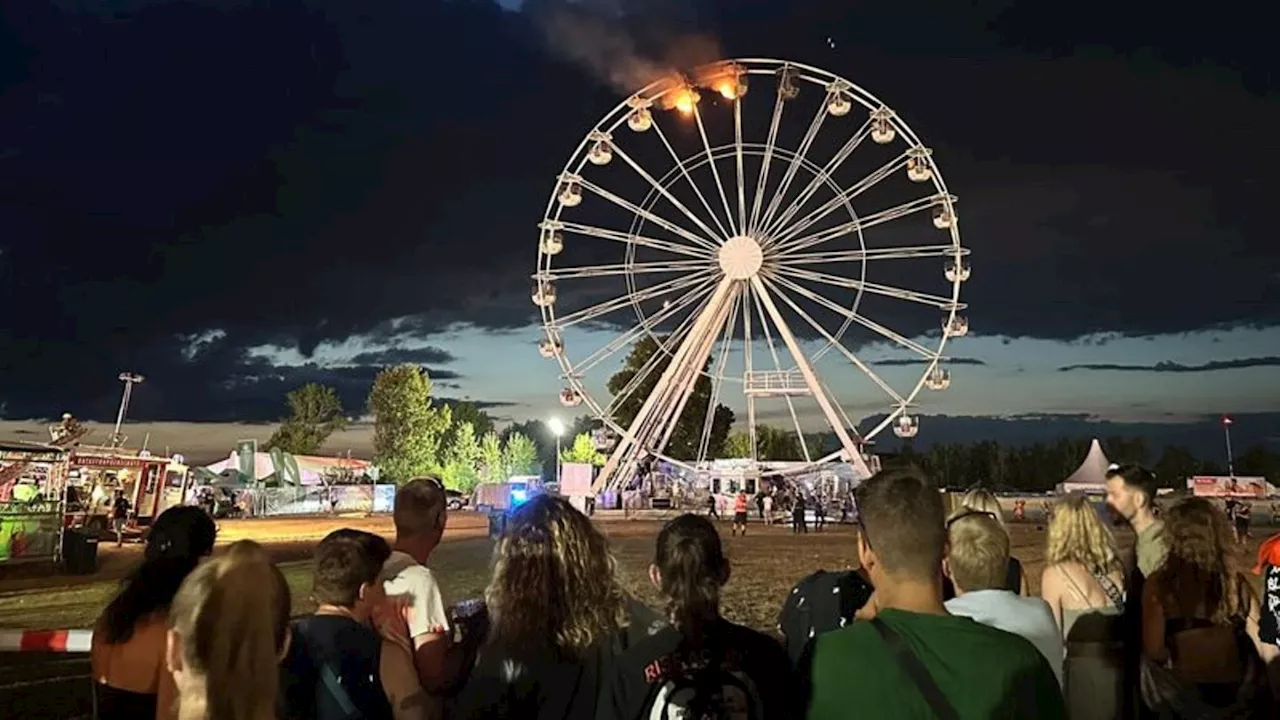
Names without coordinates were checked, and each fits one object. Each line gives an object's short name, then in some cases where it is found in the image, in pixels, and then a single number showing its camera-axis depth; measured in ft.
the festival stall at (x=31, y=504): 58.70
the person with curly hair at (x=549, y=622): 9.76
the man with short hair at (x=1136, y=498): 16.89
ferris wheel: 100.94
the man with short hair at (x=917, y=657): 7.09
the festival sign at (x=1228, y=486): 162.30
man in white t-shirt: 11.46
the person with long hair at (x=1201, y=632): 13.64
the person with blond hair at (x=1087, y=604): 14.74
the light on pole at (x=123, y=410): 112.68
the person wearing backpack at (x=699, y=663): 9.03
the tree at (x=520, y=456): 306.76
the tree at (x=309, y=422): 304.30
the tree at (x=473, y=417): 357.41
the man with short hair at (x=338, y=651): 10.47
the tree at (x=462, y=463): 263.88
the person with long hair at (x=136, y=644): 10.59
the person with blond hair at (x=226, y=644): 7.11
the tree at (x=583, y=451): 262.26
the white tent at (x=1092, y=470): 158.81
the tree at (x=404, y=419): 248.32
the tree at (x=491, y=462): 279.16
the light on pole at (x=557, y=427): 159.33
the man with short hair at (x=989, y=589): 11.70
